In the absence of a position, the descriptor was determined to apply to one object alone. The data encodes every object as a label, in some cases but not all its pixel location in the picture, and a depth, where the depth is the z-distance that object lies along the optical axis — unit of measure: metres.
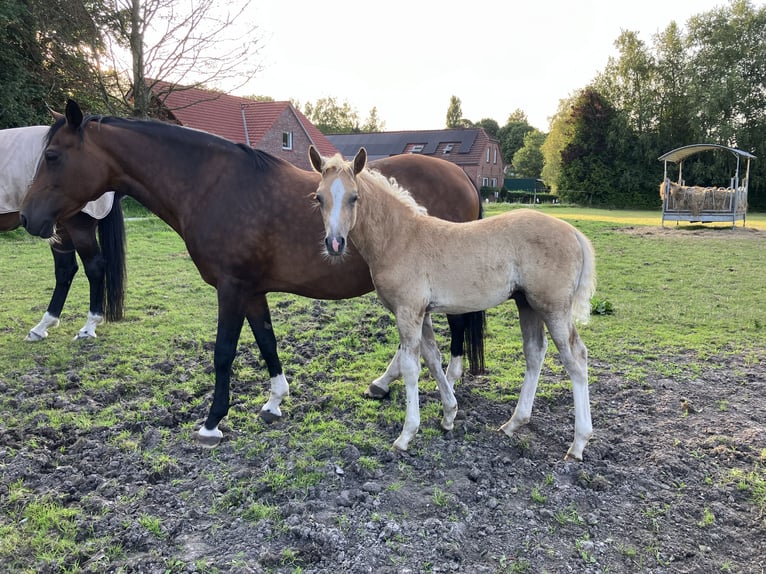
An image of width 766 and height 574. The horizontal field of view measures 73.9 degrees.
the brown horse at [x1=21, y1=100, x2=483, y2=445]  3.79
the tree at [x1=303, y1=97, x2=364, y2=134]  82.31
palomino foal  3.45
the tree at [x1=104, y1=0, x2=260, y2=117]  15.11
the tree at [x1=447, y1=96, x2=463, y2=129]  88.00
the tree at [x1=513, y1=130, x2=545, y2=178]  75.75
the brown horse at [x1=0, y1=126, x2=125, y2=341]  5.96
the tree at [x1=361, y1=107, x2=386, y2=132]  88.21
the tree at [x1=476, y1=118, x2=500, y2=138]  92.88
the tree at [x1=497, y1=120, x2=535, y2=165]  87.94
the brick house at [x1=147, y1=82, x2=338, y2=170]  28.75
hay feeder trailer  20.05
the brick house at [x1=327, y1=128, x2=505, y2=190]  52.62
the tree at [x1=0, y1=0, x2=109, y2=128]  15.74
